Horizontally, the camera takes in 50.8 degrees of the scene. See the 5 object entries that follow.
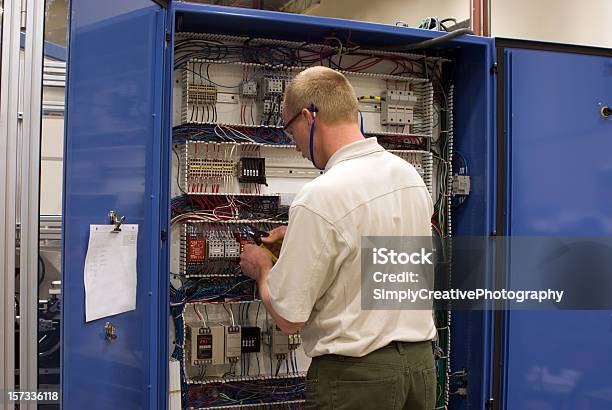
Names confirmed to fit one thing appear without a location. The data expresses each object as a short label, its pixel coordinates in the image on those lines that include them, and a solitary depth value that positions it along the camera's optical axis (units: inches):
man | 64.2
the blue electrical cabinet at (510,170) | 95.0
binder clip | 78.7
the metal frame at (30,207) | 60.2
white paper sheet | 73.9
